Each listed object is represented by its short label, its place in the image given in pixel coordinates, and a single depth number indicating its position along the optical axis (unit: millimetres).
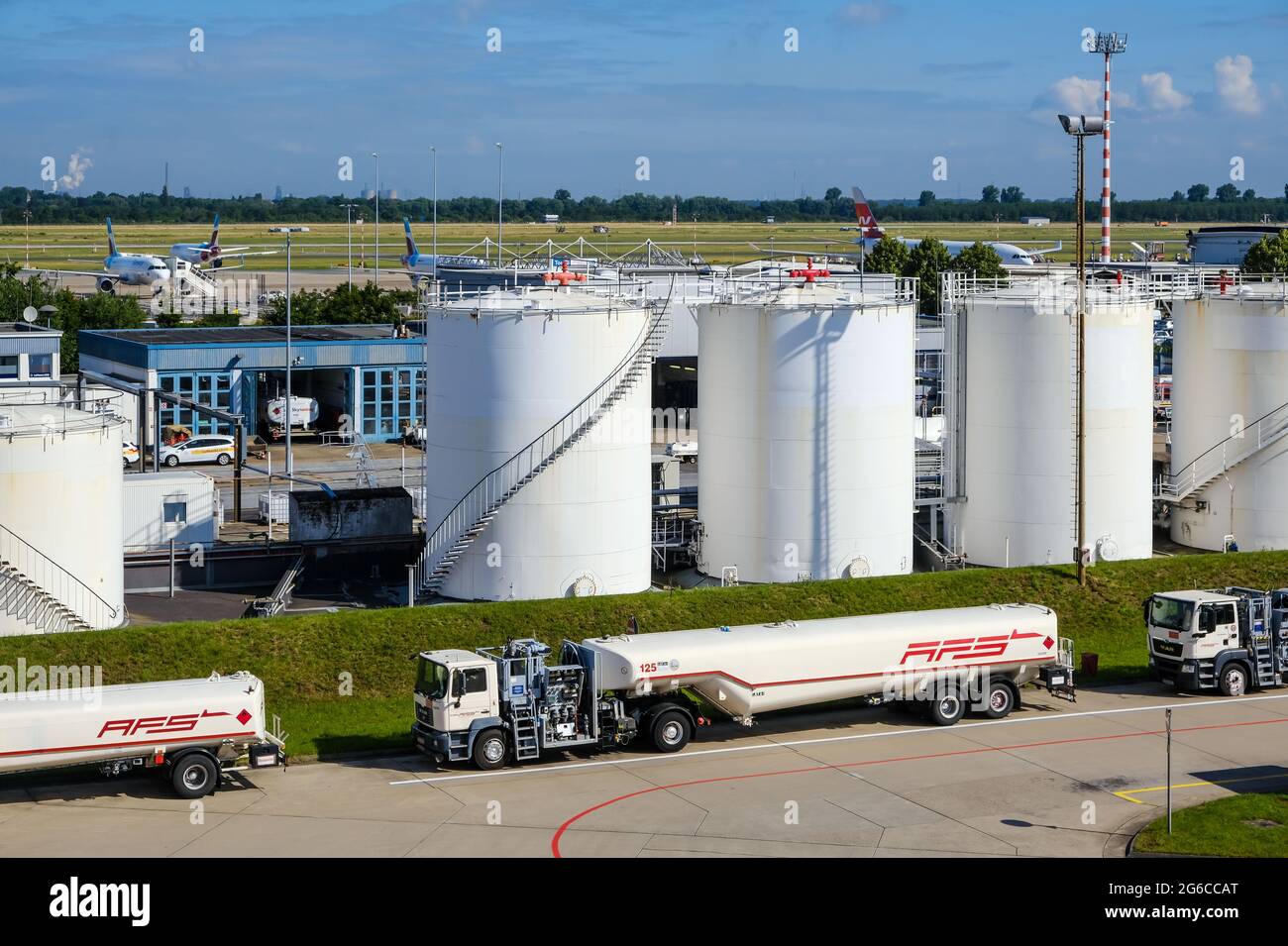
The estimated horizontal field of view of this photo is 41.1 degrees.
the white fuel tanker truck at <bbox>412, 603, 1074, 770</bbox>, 36938
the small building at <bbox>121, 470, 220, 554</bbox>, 55000
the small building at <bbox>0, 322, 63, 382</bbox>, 71625
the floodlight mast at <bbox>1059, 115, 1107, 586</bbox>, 48281
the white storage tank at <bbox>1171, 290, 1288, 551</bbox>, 58750
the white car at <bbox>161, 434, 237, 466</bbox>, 78500
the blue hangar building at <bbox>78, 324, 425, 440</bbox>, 83500
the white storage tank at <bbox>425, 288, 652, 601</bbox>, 48969
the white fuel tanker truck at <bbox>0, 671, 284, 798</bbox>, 32781
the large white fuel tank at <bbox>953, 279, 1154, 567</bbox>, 55812
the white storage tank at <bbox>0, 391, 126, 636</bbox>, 43031
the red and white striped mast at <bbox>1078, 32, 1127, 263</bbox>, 99625
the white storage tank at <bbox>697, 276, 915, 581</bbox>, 52000
